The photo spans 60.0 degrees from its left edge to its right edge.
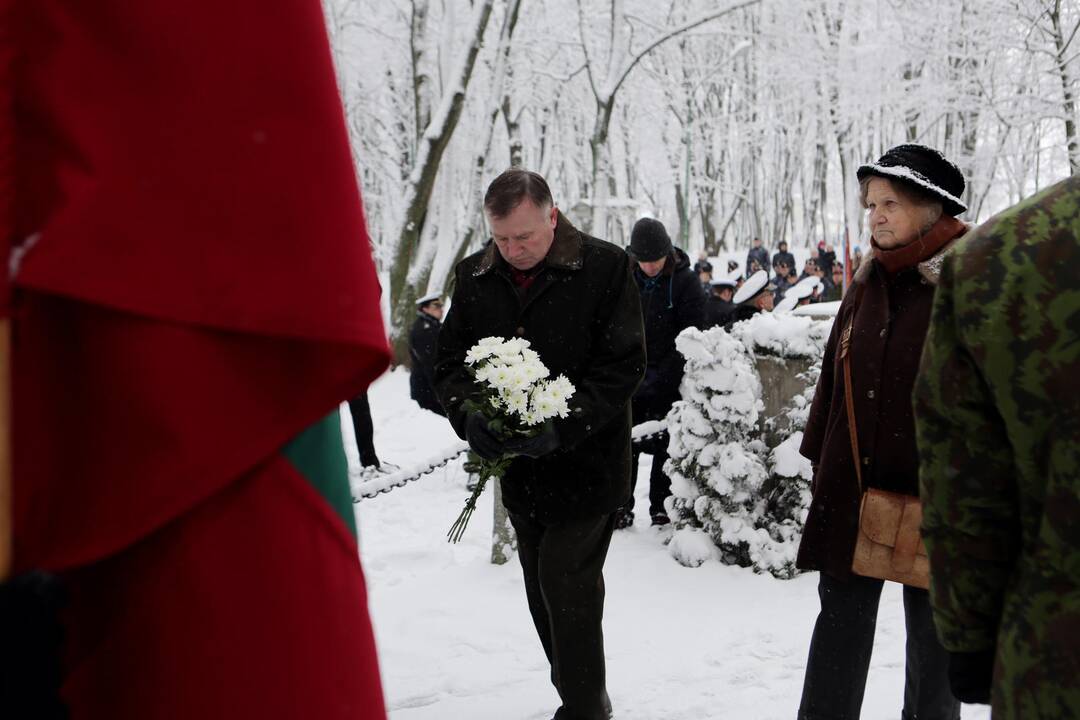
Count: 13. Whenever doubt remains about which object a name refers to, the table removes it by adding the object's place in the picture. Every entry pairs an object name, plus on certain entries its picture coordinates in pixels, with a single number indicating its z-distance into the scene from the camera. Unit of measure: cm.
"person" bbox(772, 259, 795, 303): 2113
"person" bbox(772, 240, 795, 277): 2257
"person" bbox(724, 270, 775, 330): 830
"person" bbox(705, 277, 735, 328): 739
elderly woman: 305
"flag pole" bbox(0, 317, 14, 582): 83
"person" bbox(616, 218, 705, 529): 697
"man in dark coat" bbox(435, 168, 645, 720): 345
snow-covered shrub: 567
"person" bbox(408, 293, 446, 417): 952
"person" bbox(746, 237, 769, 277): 2855
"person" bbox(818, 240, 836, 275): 2466
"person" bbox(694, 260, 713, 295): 1760
